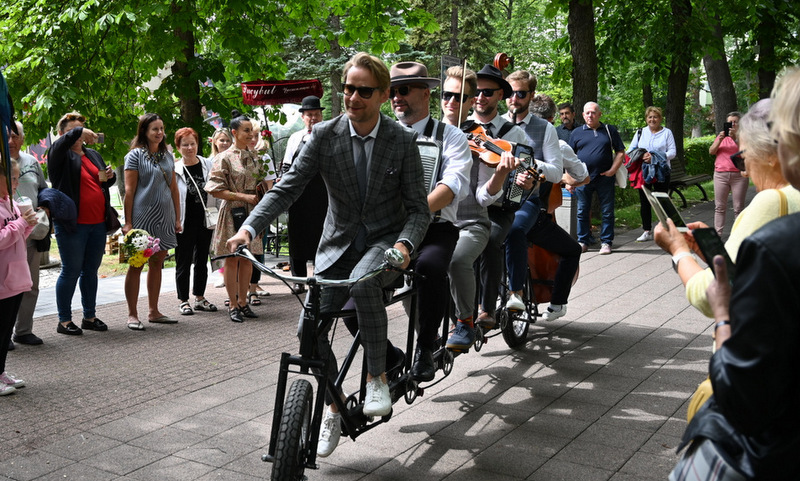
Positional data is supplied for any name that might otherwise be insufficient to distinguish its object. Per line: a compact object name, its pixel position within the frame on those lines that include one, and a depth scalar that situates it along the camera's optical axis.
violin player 5.95
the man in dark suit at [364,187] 4.48
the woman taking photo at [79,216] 8.12
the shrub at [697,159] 28.20
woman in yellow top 2.70
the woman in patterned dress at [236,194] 9.15
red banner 12.24
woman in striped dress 8.60
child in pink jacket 6.09
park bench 18.49
